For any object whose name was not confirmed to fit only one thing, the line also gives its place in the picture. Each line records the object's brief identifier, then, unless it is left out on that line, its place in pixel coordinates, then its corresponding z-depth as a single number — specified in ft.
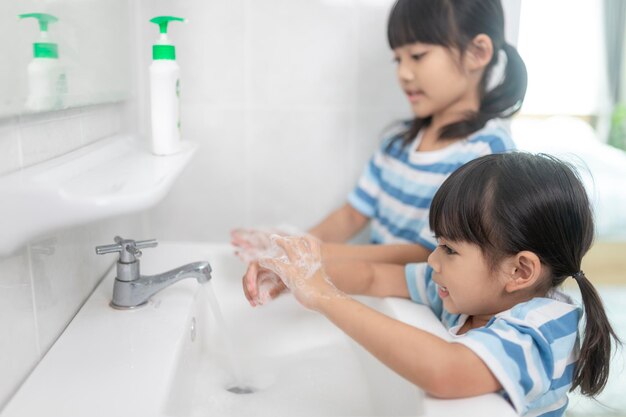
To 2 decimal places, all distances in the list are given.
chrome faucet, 2.90
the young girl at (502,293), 2.32
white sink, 2.25
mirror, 2.14
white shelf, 2.03
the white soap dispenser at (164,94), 3.06
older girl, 3.79
